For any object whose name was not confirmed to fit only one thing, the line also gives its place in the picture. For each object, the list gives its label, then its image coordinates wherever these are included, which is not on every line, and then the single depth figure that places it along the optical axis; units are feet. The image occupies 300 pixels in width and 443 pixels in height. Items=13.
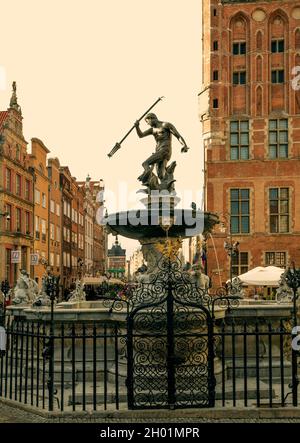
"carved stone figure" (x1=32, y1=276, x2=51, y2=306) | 45.34
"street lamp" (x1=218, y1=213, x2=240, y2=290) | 99.19
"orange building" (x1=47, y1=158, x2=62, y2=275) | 182.19
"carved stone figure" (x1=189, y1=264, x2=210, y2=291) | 43.38
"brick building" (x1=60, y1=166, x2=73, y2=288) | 198.29
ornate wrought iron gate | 29.30
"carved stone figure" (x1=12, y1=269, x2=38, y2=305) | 53.06
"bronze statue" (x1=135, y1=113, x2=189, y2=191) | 46.01
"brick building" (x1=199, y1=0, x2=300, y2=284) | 126.82
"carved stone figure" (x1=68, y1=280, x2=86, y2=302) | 58.18
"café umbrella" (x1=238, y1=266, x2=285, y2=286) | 78.38
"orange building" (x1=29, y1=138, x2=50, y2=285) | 163.43
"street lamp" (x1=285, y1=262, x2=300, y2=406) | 29.09
